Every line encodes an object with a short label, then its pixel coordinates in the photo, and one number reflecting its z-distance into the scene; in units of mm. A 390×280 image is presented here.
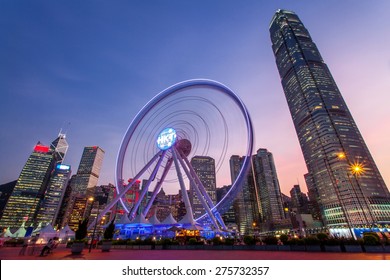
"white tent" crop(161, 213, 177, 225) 39756
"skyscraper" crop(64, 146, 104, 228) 193475
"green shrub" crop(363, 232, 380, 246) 16297
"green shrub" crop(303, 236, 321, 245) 18152
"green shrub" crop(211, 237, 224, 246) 22859
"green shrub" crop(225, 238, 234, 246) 22275
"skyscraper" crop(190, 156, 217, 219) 194750
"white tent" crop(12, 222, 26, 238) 54134
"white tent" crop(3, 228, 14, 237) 49344
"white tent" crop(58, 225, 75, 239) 44125
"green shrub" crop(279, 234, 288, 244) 19997
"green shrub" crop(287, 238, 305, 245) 18778
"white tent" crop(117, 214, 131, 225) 41559
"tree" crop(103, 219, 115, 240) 28641
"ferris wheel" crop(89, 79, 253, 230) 43688
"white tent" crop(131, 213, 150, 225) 40938
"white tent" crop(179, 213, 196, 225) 36491
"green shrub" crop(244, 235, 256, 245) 21503
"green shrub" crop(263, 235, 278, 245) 20366
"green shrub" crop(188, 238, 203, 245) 23883
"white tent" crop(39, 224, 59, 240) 39094
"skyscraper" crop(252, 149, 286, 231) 145875
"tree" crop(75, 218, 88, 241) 23859
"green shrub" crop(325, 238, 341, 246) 17469
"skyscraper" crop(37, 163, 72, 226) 189862
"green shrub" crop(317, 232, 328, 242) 18625
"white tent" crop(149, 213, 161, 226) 42372
